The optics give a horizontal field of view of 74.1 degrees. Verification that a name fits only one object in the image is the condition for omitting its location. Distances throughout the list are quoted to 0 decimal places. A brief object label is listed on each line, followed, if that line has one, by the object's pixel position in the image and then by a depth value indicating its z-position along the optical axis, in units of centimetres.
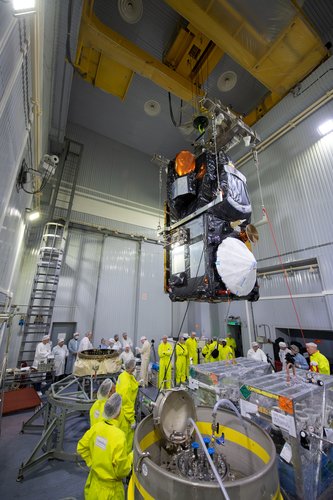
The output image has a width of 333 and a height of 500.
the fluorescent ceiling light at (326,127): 715
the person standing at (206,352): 853
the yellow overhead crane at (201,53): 565
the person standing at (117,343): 907
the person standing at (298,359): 638
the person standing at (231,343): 905
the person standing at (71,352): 867
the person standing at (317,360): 554
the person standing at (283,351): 709
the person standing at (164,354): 749
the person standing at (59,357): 788
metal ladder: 800
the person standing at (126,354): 842
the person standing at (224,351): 810
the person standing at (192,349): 862
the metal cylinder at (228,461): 110
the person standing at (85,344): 861
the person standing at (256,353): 706
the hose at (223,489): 101
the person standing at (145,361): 812
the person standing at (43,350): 739
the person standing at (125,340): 984
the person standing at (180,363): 780
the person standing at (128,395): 369
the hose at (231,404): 164
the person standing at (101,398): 298
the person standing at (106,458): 230
